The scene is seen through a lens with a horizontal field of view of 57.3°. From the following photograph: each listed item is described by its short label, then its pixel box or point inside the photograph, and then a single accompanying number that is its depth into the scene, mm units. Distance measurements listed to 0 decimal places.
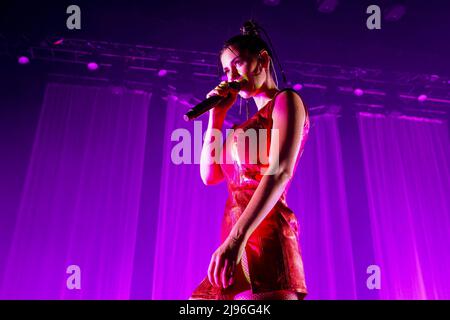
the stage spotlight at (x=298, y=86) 5211
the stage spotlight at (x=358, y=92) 5305
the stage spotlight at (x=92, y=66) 5014
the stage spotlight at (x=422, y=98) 5516
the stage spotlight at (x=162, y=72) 5100
